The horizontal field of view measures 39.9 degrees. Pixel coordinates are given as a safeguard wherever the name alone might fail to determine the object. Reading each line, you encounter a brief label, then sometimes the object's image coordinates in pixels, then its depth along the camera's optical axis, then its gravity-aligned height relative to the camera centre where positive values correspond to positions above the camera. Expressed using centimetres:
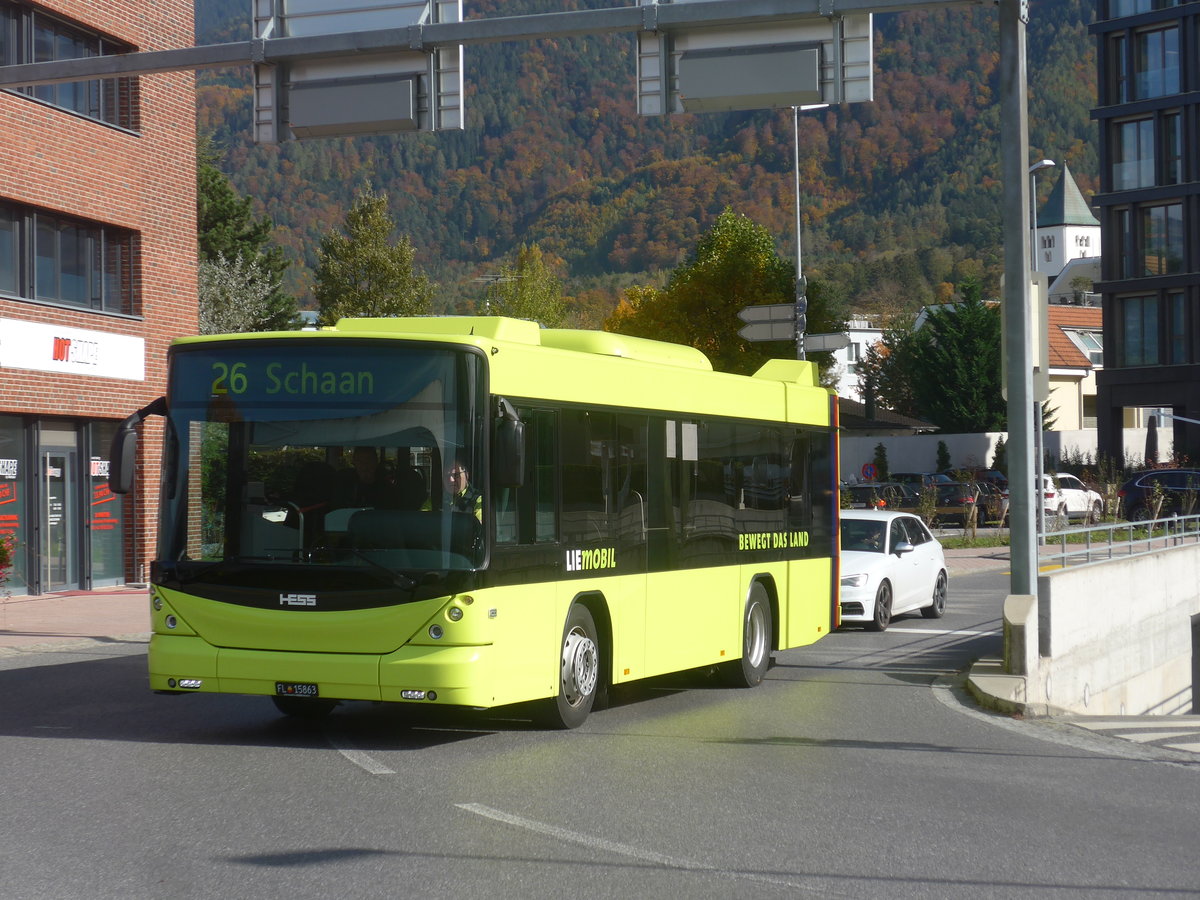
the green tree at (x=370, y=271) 6406 +695
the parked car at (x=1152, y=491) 4334 -141
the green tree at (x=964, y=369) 8138 +358
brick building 2492 +291
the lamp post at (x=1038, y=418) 3350 +47
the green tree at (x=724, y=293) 4656 +430
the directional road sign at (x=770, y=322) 2648 +196
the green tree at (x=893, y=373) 10506 +466
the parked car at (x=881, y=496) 4475 -157
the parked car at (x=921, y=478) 5981 -140
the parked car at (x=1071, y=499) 4819 -185
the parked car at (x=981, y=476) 5688 -127
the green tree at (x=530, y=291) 6950 +668
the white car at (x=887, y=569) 2002 -159
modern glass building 6262 +889
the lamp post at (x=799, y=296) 2692 +288
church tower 15600 +1997
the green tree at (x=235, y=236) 6194 +824
